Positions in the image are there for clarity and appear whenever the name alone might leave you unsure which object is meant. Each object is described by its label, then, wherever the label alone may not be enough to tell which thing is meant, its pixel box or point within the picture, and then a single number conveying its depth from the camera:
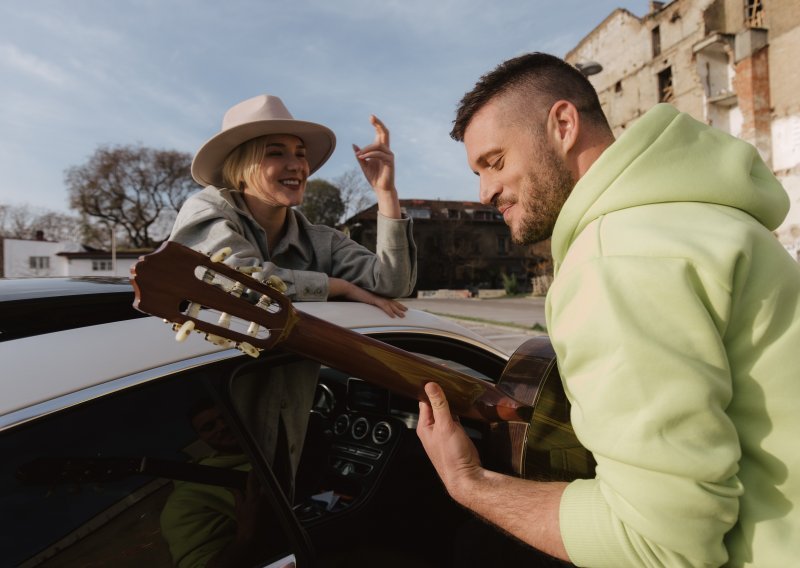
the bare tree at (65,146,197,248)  47.84
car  0.97
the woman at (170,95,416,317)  2.10
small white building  44.69
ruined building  20.69
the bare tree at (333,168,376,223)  55.75
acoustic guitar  1.03
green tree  54.25
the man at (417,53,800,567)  0.88
